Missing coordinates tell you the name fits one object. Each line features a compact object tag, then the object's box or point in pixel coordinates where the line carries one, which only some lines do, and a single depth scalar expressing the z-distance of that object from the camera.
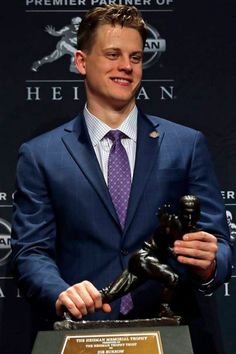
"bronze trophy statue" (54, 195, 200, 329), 2.77
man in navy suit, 3.18
